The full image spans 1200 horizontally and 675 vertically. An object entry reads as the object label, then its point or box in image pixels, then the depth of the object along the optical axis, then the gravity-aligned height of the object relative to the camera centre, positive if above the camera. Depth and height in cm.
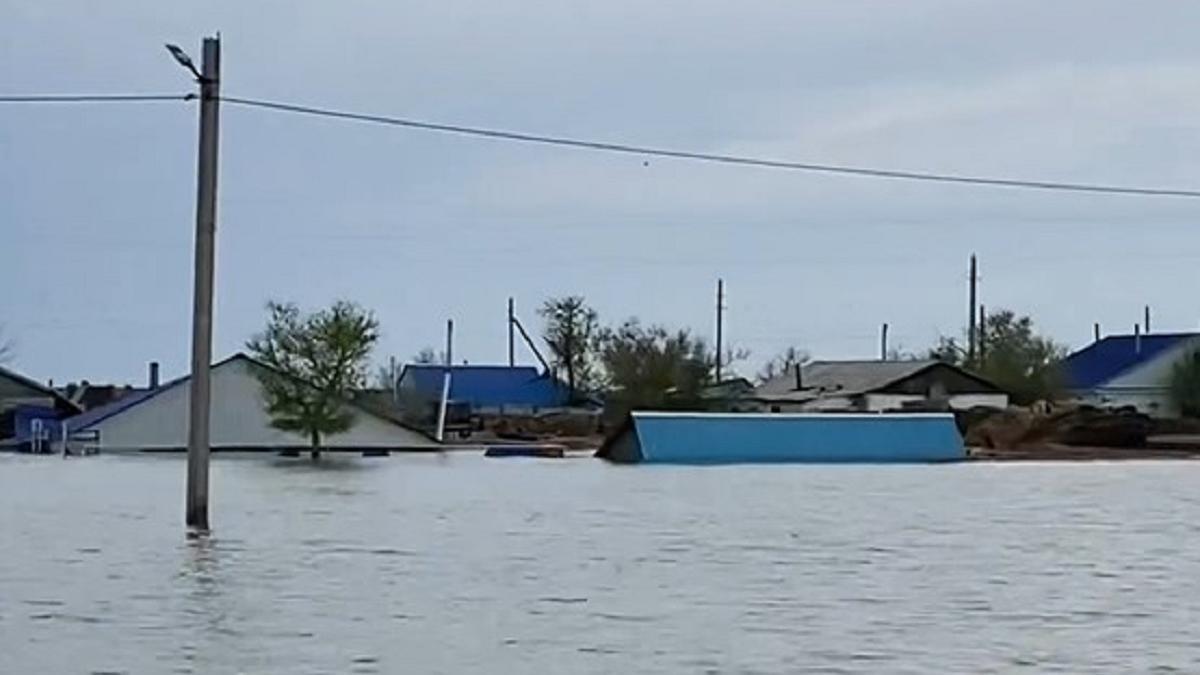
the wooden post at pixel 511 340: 11944 +589
